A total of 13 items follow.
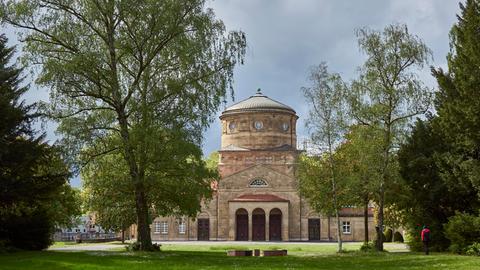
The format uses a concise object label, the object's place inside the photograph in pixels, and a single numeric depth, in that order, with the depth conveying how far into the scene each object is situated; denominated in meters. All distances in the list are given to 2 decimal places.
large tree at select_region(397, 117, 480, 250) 31.56
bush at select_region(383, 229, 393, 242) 59.47
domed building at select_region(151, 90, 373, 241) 64.81
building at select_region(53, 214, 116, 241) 67.57
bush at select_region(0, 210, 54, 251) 28.11
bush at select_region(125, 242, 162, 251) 29.67
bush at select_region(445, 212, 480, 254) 27.56
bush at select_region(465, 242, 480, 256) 26.35
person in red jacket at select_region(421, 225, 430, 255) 29.74
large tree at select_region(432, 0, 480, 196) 25.78
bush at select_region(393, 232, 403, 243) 60.34
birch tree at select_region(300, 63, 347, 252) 35.47
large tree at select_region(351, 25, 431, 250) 33.09
